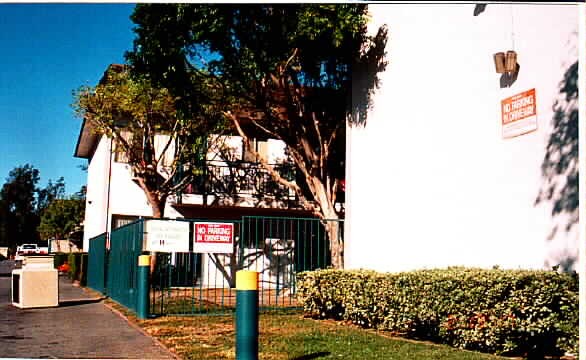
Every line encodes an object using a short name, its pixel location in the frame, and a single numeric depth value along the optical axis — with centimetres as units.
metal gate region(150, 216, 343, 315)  1386
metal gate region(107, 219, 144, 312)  1263
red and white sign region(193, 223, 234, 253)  1208
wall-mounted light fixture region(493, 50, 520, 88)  896
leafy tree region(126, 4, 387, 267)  1365
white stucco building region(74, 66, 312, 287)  2183
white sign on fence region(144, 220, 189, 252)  1195
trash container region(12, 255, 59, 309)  1352
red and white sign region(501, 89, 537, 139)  857
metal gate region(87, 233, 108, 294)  1755
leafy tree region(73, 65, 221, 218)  1892
